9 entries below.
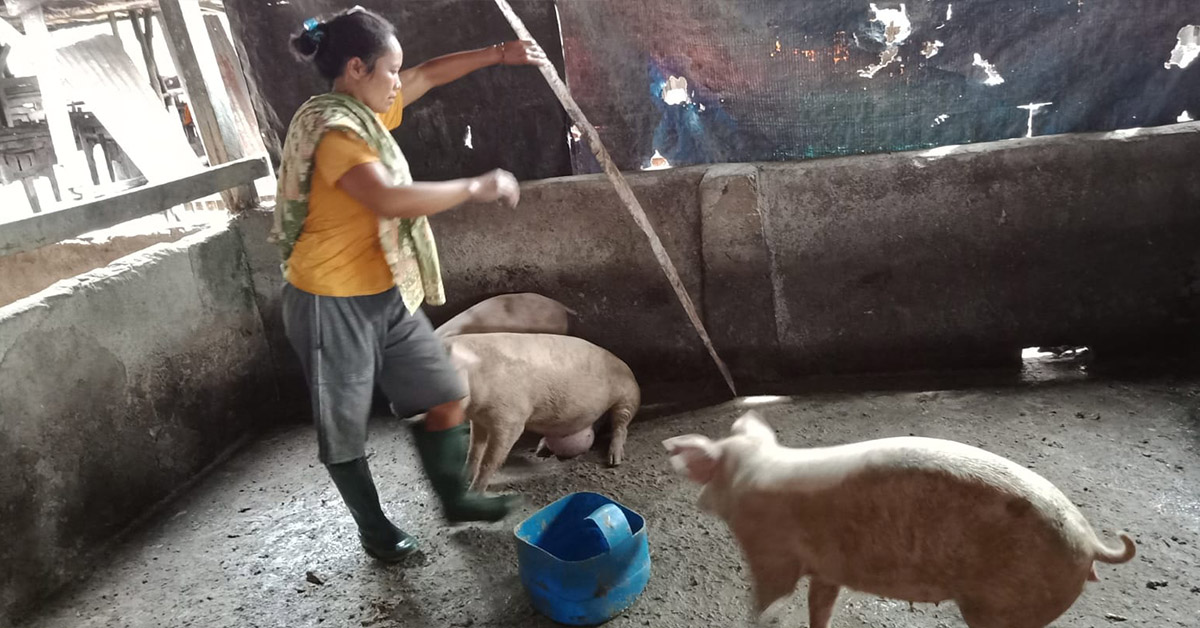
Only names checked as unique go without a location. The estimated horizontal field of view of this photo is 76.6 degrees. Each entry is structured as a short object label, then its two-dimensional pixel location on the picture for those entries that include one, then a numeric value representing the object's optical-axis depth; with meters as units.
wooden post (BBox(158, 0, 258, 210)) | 3.97
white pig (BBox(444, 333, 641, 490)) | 3.00
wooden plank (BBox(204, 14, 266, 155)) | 6.92
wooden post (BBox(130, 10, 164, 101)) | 7.43
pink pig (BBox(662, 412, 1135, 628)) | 1.51
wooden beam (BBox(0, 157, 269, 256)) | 2.93
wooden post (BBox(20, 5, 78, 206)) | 6.82
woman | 2.19
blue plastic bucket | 2.25
